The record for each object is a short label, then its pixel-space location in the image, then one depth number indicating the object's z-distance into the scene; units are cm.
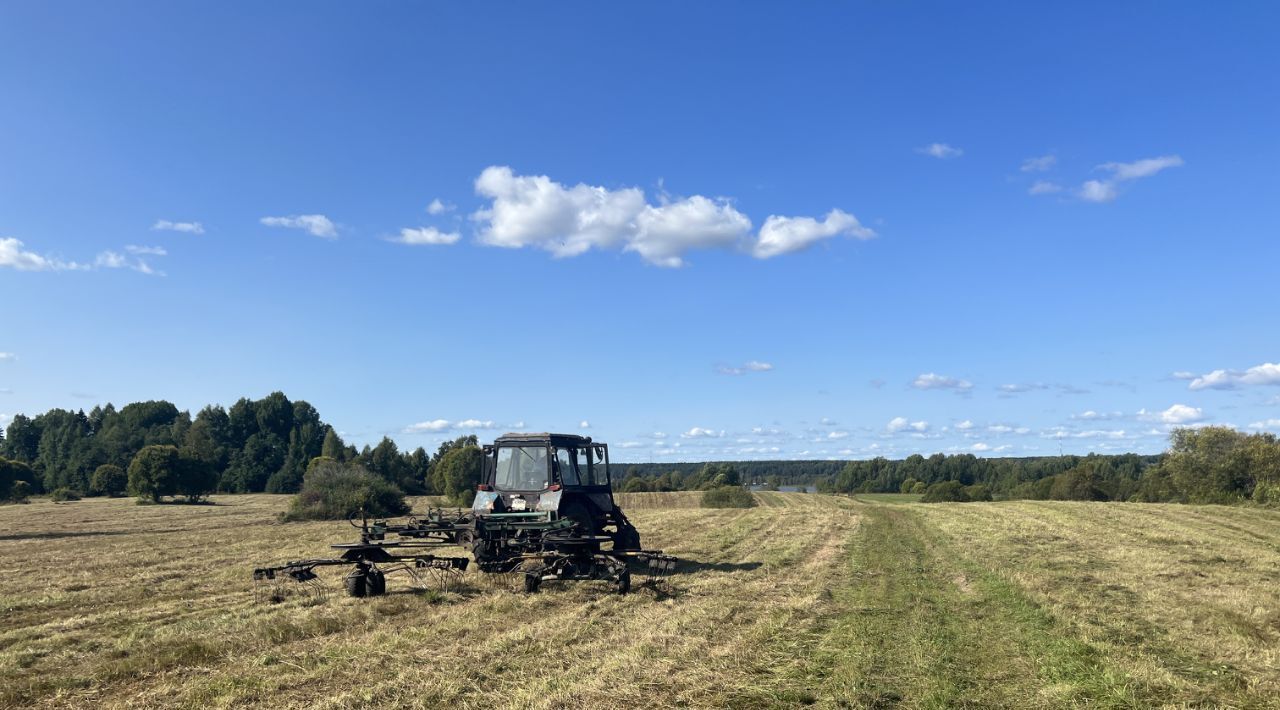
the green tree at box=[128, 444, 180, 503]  5986
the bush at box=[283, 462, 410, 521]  3656
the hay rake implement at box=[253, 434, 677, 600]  1196
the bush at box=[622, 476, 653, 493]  7112
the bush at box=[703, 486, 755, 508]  5019
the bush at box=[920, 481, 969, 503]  6481
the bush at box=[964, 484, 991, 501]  6384
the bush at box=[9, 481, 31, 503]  5927
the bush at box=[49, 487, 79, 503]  6444
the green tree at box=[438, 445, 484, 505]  5009
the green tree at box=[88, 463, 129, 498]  7419
